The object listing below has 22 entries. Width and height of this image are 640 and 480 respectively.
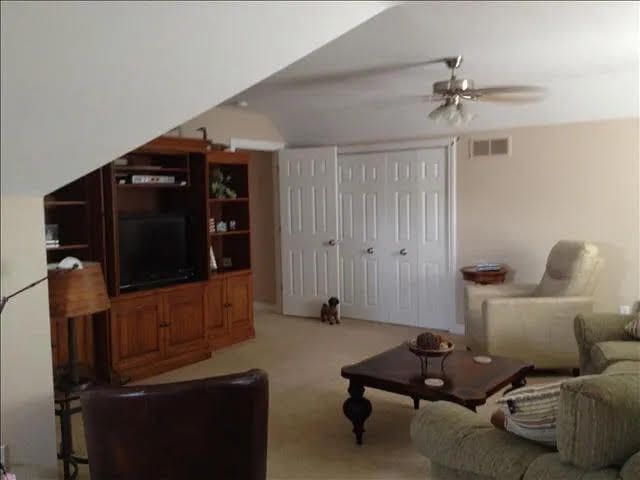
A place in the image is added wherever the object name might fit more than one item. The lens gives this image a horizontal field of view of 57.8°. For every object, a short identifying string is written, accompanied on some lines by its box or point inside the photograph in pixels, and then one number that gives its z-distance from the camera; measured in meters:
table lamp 2.66
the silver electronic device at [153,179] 4.70
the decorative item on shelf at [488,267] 5.52
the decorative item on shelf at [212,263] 5.26
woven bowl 3.25
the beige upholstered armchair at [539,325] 4.45
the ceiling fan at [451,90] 3.95
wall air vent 5.64
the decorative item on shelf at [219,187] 5.55
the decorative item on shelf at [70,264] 2.73
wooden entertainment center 4.39
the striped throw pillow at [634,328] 3.54
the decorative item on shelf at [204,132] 5.20
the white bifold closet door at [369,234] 6.12
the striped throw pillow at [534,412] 1.84
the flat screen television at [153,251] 4.61
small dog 6.49
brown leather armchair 1.97
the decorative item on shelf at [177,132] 5.40
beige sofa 1.69
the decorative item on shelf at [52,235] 4.19
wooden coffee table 3.04
